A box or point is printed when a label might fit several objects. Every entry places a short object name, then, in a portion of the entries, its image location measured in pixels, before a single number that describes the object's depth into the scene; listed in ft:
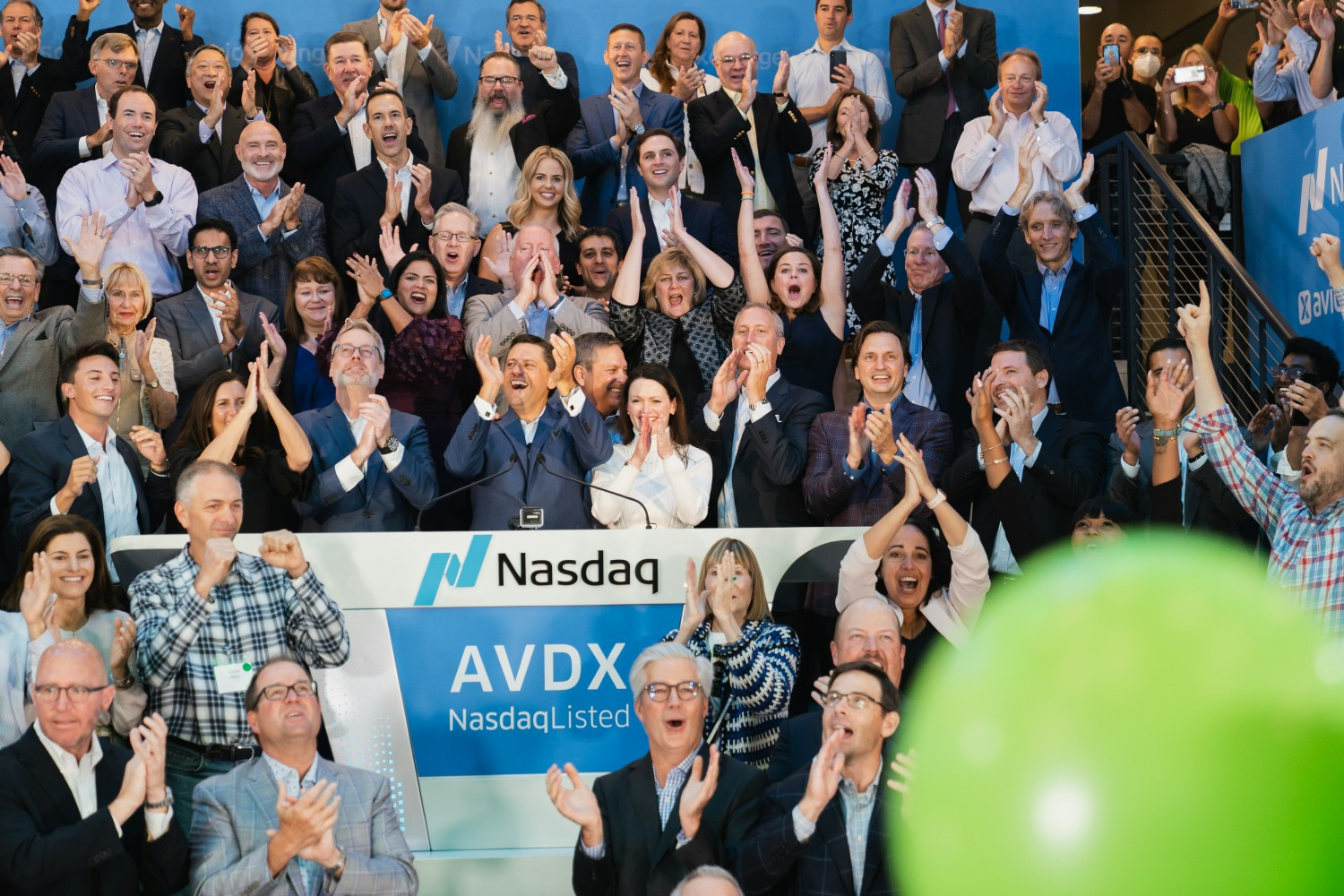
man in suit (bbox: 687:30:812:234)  25.96
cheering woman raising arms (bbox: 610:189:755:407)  22.59
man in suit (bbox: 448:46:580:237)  25.84
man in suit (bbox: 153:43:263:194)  25.71
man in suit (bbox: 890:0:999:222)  27.30
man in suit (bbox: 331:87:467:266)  24.88
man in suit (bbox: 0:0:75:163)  26.25
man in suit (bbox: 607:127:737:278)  24.44
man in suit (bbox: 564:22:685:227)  25.90
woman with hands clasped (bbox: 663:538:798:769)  16.70
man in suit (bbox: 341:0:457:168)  27.99
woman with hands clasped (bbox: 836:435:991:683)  17.76
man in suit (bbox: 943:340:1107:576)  19.01
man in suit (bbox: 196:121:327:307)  24.20
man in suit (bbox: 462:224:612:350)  22.13
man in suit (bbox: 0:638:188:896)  14.65
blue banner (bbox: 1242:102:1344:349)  24.94
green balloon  8.91
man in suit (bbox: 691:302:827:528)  19.53
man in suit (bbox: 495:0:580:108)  27.43
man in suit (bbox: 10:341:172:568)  18.88
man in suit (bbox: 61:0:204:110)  27.50
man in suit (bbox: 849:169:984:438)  23.16
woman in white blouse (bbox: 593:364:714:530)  18.71
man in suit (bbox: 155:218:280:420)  21.98
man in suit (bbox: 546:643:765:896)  14.93
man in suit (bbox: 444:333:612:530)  18.99
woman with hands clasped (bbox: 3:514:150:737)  16.28
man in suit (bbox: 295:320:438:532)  19.02
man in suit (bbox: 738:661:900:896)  14.78
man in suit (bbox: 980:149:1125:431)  22.76
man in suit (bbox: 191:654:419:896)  14.98
